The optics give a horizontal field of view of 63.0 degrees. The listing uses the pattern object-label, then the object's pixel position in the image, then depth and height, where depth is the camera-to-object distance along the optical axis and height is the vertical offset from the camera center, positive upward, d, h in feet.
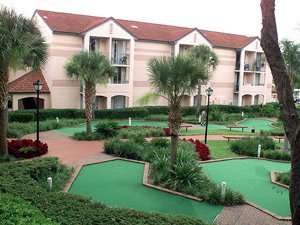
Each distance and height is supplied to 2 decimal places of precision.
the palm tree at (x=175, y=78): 27.79 +2.77
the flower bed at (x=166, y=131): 56.17 -6.71
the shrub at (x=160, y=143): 41.08 -6.92
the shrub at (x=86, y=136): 48.58 -7.34
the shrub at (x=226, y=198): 24.88 -9.67
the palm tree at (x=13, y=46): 29.64 +6.64
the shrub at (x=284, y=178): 30.39 -9.09
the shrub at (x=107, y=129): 50.39 -5.99
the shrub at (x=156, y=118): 76.03 -5.03
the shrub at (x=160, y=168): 28.87 -8.49
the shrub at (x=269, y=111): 95.83 -2.26
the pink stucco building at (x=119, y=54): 74.22 +15.98
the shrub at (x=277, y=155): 41.33 -8.39
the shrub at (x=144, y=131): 50.63 -6.50
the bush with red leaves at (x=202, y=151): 38.77 -7.78
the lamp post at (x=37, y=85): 37.11 +1.94
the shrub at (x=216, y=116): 78.54 -4.01
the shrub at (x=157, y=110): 80.91 -2.79
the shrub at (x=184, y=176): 27.44 -8.48
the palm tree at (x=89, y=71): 47.49 +5.63
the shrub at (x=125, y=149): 38.33 -7.69
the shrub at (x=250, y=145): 43.56 -7.36
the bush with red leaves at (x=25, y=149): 35.96 -7.69
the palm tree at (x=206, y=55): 81.68 +16.05
